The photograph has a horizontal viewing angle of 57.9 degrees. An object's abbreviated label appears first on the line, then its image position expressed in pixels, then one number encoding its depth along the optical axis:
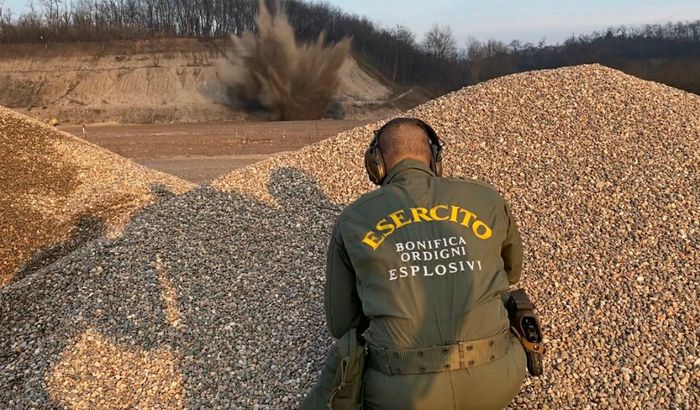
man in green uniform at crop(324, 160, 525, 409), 2.90
